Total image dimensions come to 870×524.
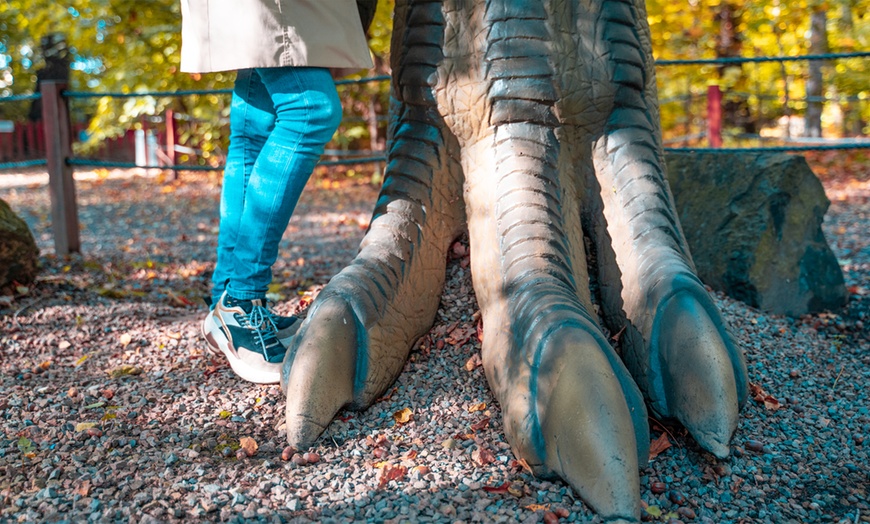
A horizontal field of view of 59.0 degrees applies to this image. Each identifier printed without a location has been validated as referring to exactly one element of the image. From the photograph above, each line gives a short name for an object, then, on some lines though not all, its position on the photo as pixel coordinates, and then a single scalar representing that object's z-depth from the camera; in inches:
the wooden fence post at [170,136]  438.3
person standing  92.7
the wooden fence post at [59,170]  196.9
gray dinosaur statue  79.5
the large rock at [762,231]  143.3
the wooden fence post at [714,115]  308.8
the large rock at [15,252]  152.9
